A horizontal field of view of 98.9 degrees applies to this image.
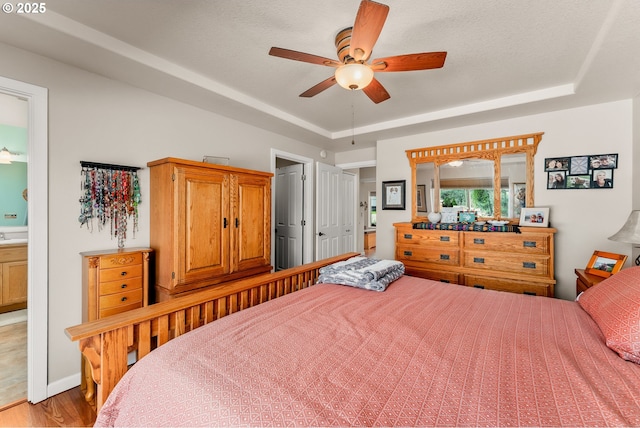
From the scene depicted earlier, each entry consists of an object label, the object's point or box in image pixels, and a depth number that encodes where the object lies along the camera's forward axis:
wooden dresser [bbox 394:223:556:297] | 2.81
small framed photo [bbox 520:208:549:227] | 3.06
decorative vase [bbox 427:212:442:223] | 3.65
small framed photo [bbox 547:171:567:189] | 3.07
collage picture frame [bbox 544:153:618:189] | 2.85
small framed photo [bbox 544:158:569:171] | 3.05
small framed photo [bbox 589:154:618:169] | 2.82
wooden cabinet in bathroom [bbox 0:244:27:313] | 3.31
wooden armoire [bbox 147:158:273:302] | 2.32
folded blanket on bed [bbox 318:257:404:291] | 1.95
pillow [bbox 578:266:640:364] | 1.03
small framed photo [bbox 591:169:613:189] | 2.84
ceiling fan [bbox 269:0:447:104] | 1.49
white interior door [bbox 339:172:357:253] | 5.03
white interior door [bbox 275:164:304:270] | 4.44
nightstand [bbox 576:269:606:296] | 2.12
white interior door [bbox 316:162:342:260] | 4.44
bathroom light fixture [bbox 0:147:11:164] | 3.68
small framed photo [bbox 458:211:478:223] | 3.51
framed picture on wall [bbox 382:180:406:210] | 4.10
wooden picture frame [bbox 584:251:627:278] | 2.20
